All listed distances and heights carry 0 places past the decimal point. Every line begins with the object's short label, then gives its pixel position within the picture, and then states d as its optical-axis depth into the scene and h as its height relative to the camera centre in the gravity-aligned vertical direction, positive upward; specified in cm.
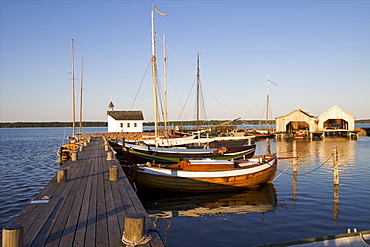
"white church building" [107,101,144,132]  6103 +150
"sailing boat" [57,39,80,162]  2923 -212
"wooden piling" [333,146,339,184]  1881 -262
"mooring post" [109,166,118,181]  1340 -203
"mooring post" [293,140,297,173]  2136 -260
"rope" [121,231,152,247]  625 -236
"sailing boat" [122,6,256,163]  2323 -203
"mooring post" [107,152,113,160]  2088 -191
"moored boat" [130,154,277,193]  1667 -265
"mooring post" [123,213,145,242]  630 -208
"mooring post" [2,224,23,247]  550 -198
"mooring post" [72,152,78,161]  2039 -190
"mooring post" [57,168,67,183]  1293 -204
